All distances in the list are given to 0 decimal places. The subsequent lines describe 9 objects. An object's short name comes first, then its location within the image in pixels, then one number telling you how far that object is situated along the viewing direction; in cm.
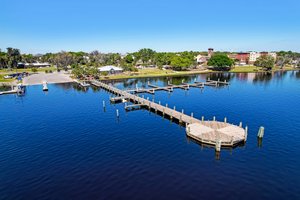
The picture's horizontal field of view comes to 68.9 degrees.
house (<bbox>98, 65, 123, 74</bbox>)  14150
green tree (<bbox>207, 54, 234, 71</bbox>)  16762
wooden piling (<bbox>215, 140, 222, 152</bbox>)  3613
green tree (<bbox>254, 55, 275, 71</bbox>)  16662
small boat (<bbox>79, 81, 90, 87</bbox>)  10601
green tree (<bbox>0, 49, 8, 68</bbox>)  16965
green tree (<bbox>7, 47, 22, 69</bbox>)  17062
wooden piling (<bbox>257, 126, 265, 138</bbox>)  4066
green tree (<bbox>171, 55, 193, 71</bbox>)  16416
